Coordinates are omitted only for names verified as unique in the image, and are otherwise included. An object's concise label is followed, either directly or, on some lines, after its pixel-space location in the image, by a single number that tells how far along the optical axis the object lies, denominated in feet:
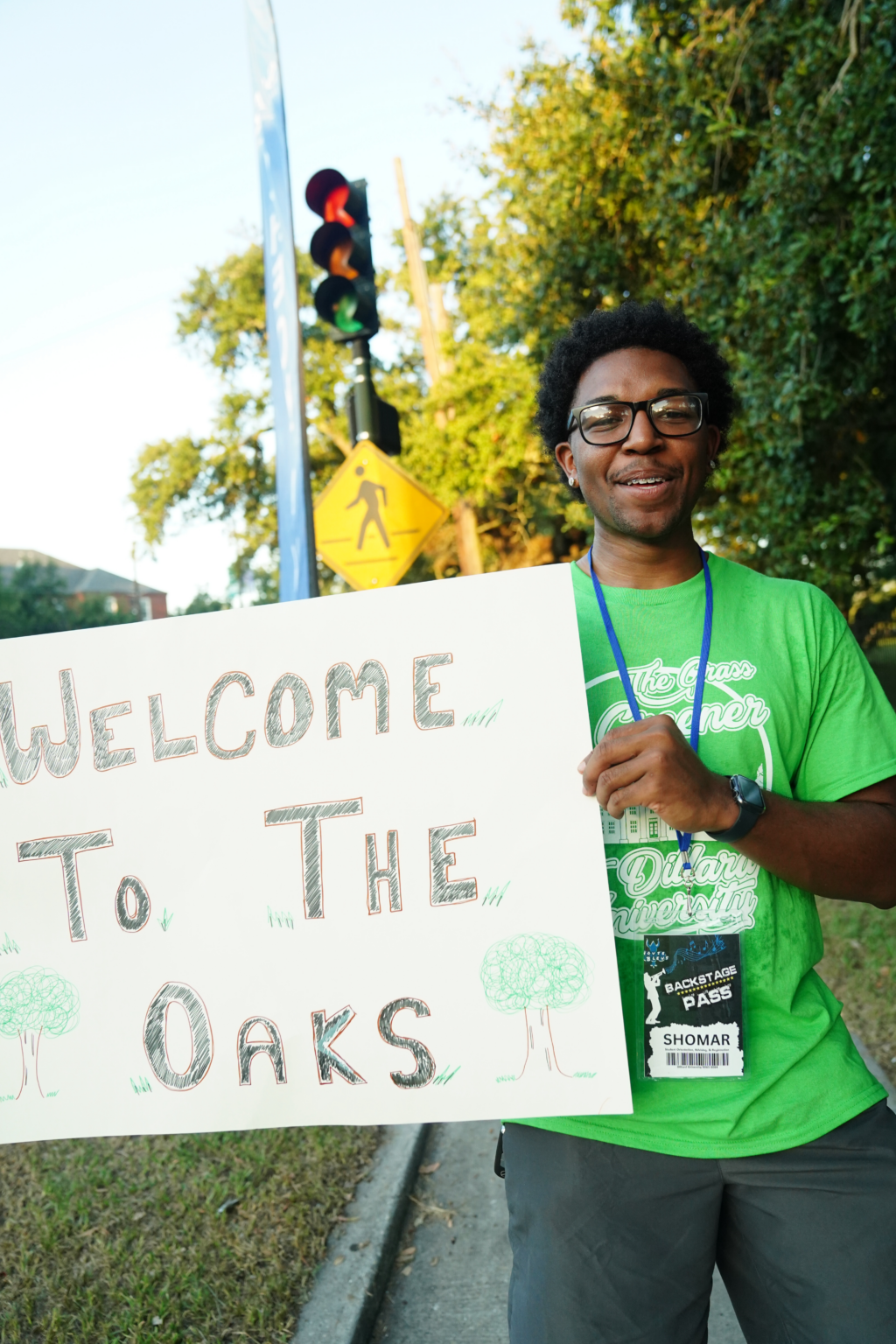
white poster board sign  5.21
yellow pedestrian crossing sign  17.83
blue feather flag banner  14.51
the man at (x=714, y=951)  4.77
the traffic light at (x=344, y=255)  17.20
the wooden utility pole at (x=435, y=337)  52.85
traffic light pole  18.33
